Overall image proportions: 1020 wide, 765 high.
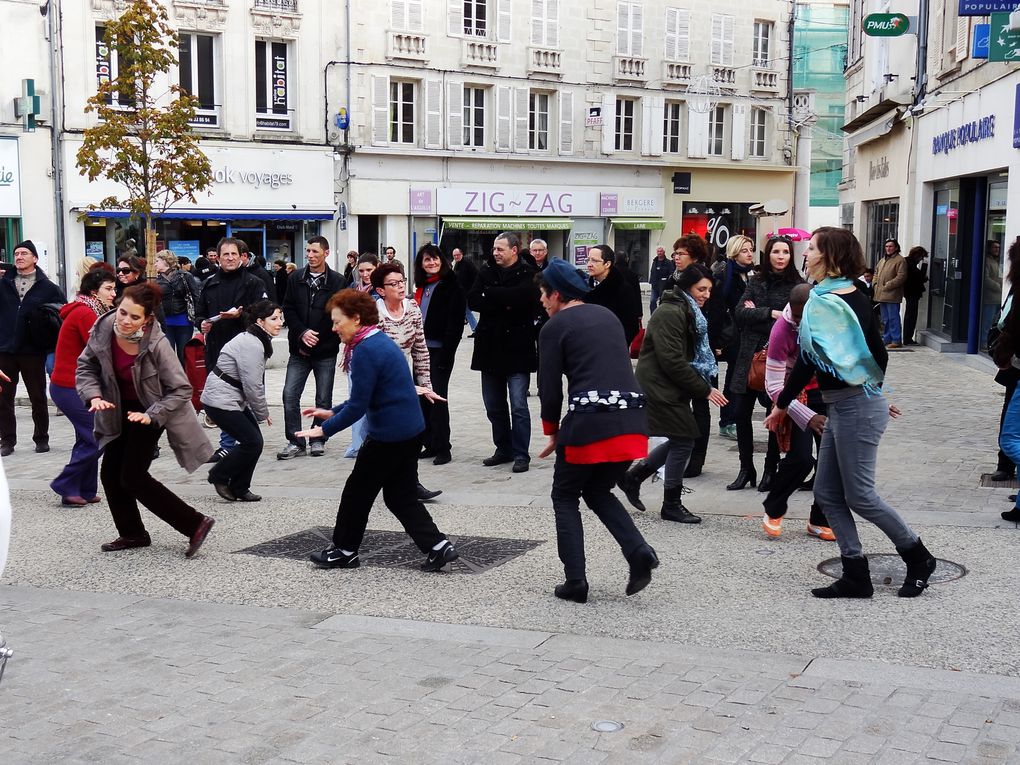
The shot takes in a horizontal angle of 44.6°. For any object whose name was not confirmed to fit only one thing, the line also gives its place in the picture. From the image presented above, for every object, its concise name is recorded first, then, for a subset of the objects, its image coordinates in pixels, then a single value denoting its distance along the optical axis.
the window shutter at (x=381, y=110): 36.16
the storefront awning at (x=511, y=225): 38.16
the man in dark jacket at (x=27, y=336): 10.86
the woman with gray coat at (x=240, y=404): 8.72
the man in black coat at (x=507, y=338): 9.88
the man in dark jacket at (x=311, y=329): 10.75
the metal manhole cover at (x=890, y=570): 6.40
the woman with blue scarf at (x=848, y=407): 5.95
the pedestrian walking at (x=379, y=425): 6.54
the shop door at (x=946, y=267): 19.03
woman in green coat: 7.74
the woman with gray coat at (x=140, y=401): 7.18
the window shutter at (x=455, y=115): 37.63
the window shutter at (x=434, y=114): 37.25
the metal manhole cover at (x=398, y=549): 6.99
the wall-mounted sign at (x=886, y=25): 19.27
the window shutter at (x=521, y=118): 39.12
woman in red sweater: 8.90
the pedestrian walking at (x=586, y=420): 5.93
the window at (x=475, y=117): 38.41
